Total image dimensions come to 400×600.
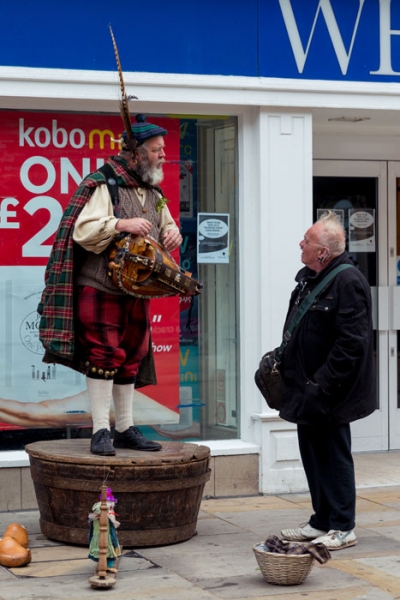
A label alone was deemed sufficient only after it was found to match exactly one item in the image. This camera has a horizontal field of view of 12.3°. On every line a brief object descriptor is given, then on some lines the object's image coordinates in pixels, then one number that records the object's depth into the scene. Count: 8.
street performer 10.59
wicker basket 8.98
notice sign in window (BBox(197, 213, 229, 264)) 13.15
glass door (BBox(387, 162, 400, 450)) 15.27
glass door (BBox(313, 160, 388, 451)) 15.11
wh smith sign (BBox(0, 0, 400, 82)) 12.06
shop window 12.33
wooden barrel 10.24
